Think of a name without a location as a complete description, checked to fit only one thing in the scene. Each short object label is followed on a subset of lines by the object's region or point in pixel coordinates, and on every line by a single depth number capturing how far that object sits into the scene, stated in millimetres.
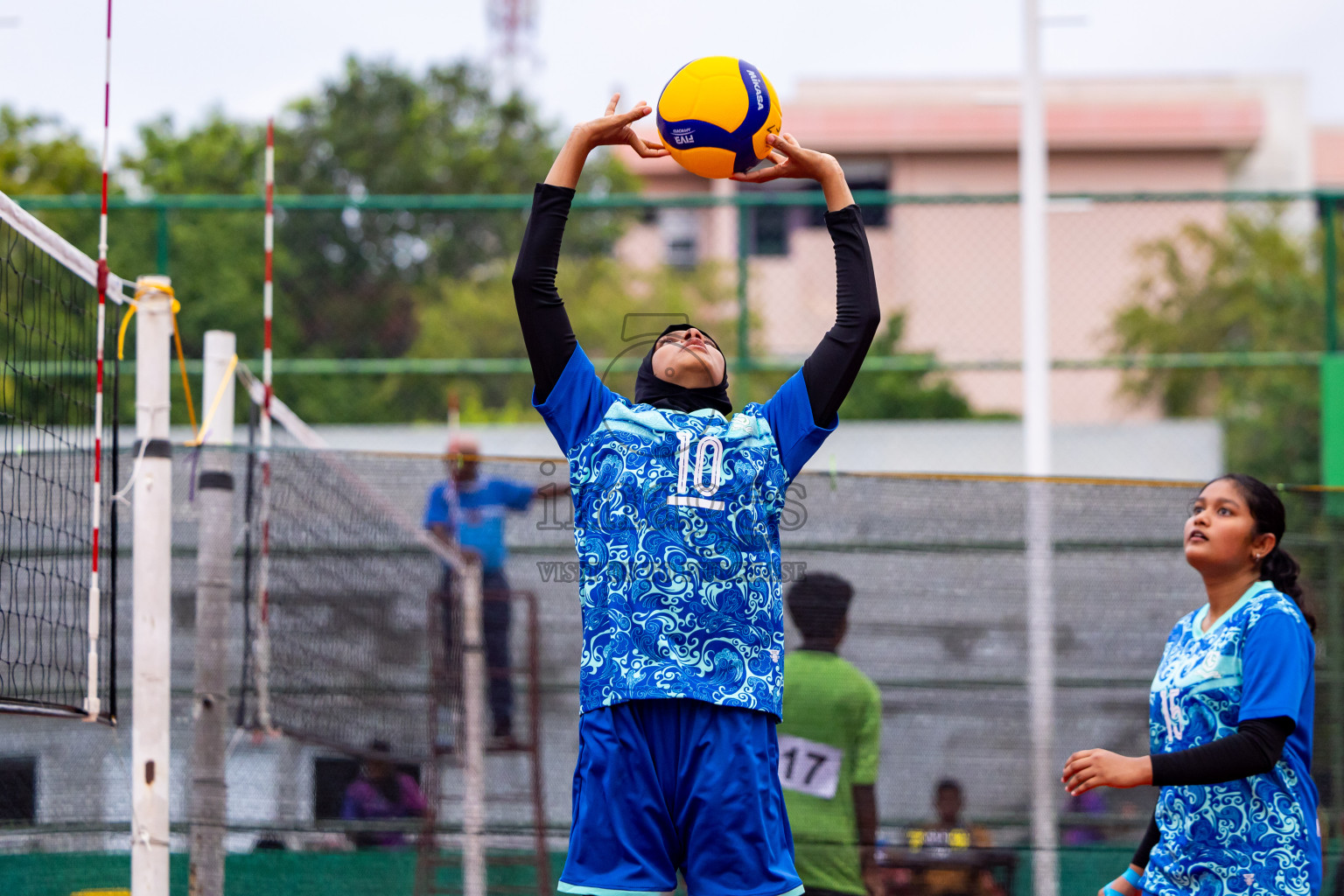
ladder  10758
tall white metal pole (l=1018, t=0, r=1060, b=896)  10891
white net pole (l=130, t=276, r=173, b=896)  8609
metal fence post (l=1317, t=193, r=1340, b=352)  16844
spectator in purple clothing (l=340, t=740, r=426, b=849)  10930
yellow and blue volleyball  6656
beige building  45531
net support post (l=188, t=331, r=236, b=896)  9742
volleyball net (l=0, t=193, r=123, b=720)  9781
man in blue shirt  11336
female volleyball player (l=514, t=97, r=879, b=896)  5602
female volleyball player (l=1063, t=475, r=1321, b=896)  6457
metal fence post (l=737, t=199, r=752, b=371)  17422
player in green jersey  10289
